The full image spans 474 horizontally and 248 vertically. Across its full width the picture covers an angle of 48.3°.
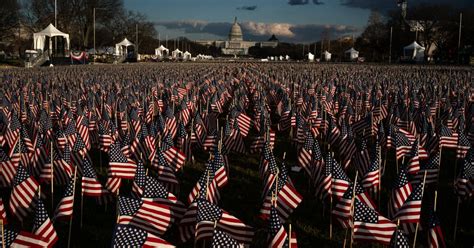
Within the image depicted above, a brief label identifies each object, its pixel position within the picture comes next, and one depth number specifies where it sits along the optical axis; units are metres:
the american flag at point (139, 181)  7.66
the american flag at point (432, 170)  8.72
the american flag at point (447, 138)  11.74
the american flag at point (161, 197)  6.68
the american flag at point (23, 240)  5.20
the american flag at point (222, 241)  4.91
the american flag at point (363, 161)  9.69
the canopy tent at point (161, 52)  110.14
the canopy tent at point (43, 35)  58.03
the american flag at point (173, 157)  10.01
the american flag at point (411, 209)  6.55
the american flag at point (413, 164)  9.43
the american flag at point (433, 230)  5.73
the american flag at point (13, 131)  11.93
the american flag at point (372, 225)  6.07
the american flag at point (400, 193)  7.35
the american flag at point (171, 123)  14.09
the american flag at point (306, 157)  10.12
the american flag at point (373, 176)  8.45
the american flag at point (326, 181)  8.30
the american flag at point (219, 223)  5.96
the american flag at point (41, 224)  5.68
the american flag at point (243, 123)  14.50
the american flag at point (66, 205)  6.75
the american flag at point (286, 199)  7.10
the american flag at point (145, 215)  6.05
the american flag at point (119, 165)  8.95
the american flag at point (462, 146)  10.77
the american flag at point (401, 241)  5.11
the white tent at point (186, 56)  118.32
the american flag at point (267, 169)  8.20
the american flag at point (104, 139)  12.01
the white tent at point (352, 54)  102.40
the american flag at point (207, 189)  6.80
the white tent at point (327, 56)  110.62
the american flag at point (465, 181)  8.27
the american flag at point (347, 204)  6.82
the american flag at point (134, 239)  4.88
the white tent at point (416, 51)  82.59
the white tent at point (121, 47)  84.96
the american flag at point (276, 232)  5.41
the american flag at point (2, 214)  6.54
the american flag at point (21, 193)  7.37
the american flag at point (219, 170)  8.61
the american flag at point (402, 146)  10.95
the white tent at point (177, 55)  118.74
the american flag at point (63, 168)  9.29
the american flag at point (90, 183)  8.16
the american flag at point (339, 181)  8.02
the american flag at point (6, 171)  9.19
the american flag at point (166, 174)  8.58
